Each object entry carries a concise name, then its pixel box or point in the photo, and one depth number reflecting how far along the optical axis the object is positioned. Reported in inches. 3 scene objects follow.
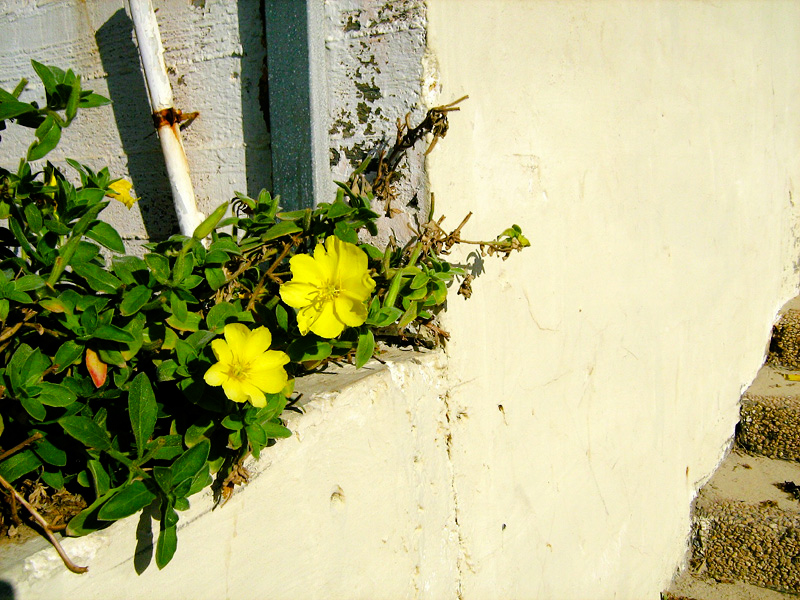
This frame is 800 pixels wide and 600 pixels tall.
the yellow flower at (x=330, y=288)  39.7
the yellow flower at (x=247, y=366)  34.3
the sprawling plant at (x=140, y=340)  33.3
